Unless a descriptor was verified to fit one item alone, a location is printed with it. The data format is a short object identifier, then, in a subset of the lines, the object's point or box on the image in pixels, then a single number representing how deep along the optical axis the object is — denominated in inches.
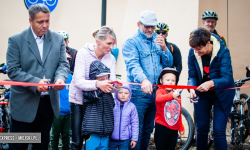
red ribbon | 134.0
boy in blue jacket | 208.7
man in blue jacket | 167.9
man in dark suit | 137.2
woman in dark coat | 157.5
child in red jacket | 168.2
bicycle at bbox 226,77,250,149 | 227.0
